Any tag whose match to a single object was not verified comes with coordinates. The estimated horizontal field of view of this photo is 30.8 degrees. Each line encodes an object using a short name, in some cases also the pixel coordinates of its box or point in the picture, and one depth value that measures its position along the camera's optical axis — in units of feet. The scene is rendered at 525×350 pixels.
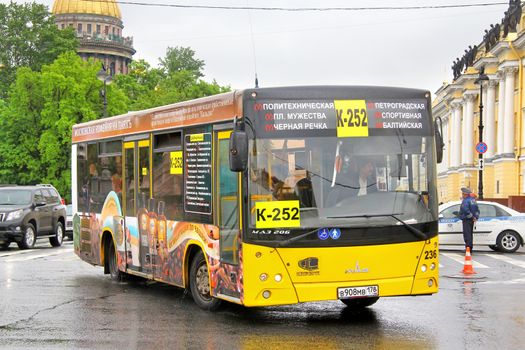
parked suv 90.58
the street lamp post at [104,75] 133.65
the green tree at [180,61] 367.86
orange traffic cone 60.29
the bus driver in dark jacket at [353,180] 35.32
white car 85.15
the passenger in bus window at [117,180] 50.21
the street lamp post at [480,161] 138.62
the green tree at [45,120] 211.00
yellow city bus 34.94
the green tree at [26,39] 273.75
